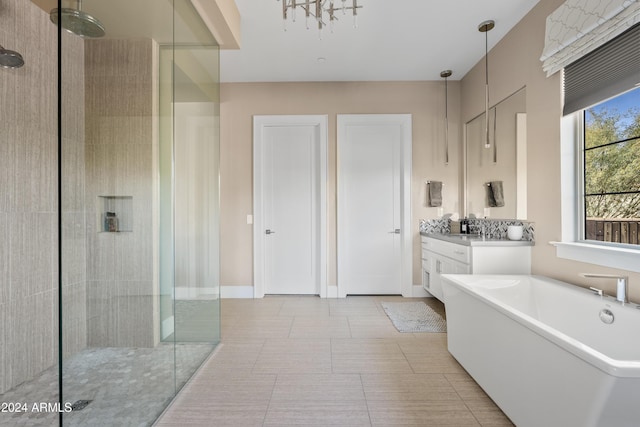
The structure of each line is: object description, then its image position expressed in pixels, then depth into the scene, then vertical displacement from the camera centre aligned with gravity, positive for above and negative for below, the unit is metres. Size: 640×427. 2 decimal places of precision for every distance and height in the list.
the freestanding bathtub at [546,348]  1.01 -0.65
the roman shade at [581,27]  1.70 +1.20
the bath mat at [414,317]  2.78 -1.08
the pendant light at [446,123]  3.79 +1.17
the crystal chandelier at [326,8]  2.46 +1.77
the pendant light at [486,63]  2.68 +1.64
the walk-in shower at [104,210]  1.20 +0.02
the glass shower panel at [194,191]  1.89 +0.17
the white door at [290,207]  3.85 +0.09
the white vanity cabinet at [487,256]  2.57 -0.38
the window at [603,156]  1.78 +0.39
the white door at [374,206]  3.83 +0.10
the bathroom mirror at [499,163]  2.68 +0.53
